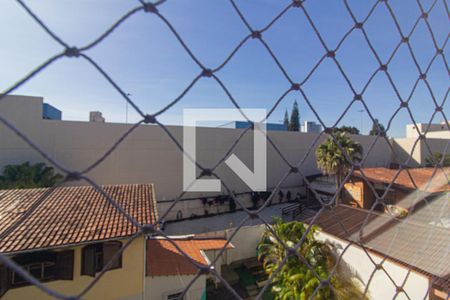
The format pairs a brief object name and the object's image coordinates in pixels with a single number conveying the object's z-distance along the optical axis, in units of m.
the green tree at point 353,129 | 19.17
